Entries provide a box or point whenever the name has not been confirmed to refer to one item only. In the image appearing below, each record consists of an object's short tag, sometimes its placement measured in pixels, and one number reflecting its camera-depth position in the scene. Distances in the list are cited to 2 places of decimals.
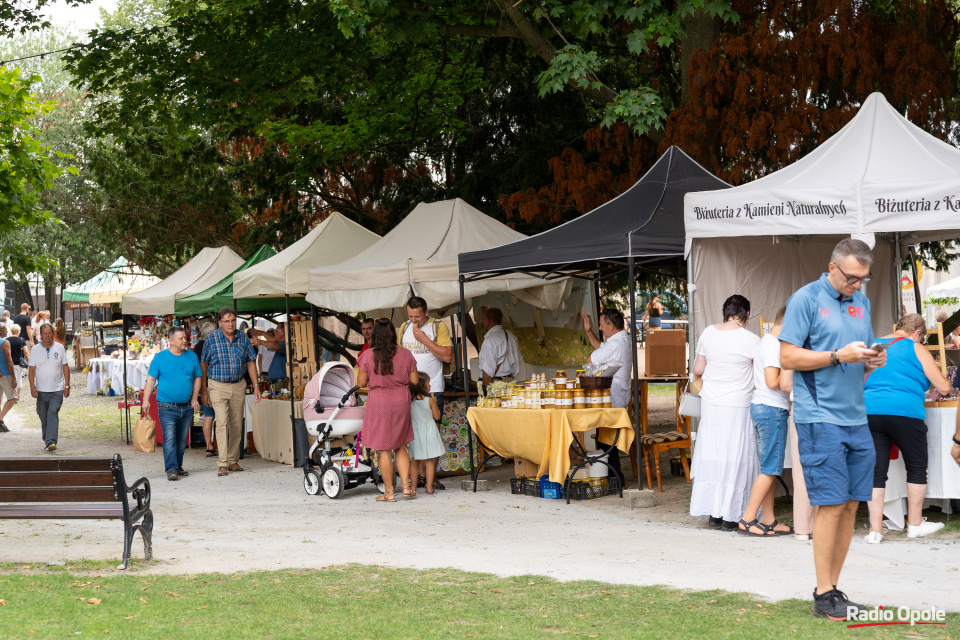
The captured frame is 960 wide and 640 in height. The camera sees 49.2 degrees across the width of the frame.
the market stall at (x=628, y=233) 9.17
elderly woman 7.41
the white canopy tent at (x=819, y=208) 7.74
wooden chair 10.04
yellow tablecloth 9.49
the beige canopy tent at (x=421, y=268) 11.57
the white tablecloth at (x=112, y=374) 22.38
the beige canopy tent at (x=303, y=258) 13.48
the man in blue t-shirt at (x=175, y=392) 12.23
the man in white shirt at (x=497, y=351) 12.36
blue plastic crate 9.98
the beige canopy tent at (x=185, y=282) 16.88
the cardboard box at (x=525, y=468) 10.25
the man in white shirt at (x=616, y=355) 9.88
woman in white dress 7.99
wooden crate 13.71
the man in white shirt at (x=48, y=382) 15.02
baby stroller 10.51
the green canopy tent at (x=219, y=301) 15.50
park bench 6.91
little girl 10.59
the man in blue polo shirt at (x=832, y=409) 5.18
